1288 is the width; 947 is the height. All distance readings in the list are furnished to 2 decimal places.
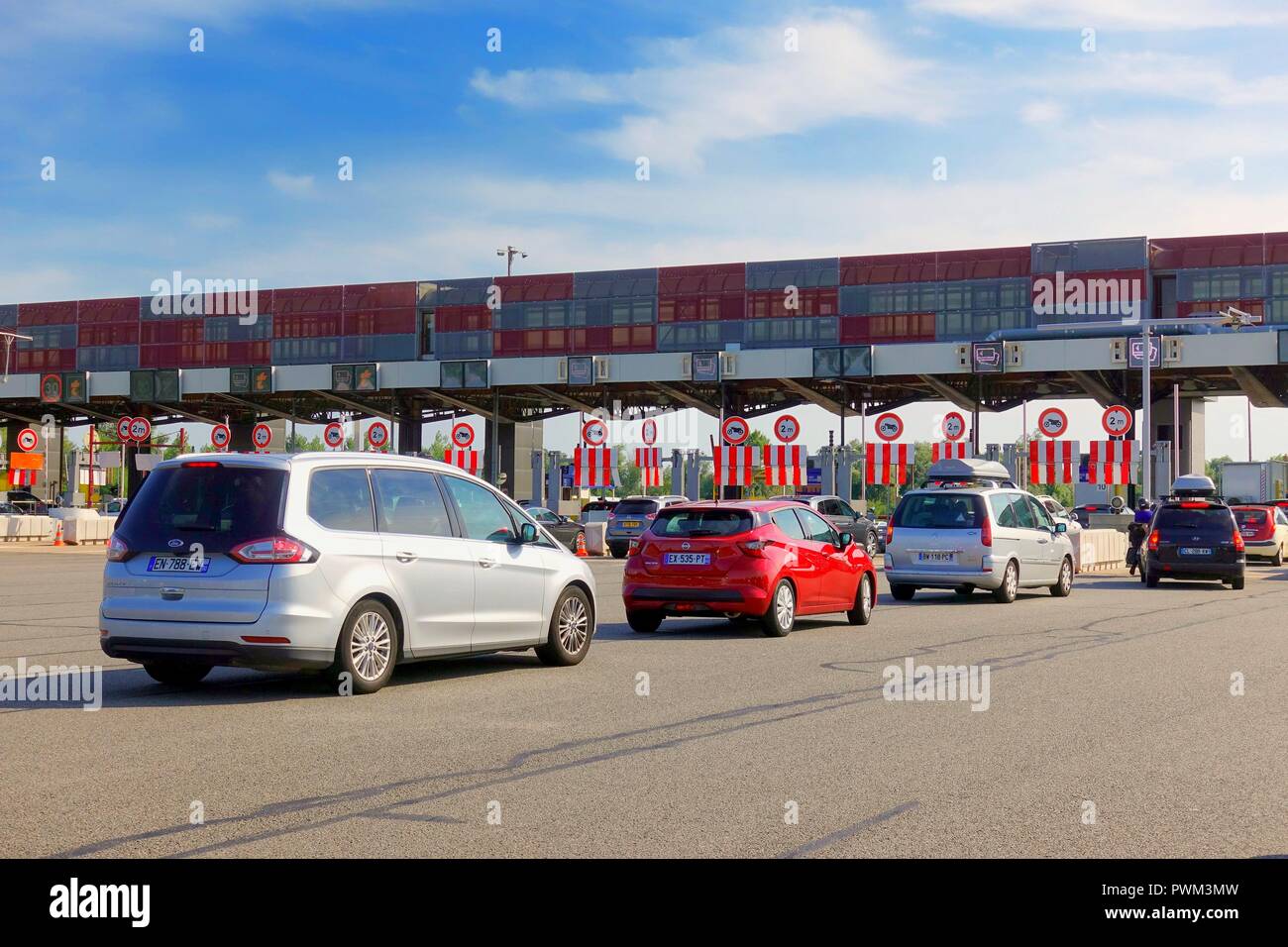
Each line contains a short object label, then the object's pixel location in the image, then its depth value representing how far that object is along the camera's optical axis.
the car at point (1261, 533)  36.25
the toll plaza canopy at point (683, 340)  48.75
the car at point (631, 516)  37.44
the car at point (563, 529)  43.84
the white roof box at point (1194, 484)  37.72
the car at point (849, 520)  39.47
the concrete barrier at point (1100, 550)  34.05
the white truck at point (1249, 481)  56.97
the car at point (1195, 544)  25.86
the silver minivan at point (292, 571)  9.86
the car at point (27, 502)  68.25
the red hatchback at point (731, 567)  15.26
